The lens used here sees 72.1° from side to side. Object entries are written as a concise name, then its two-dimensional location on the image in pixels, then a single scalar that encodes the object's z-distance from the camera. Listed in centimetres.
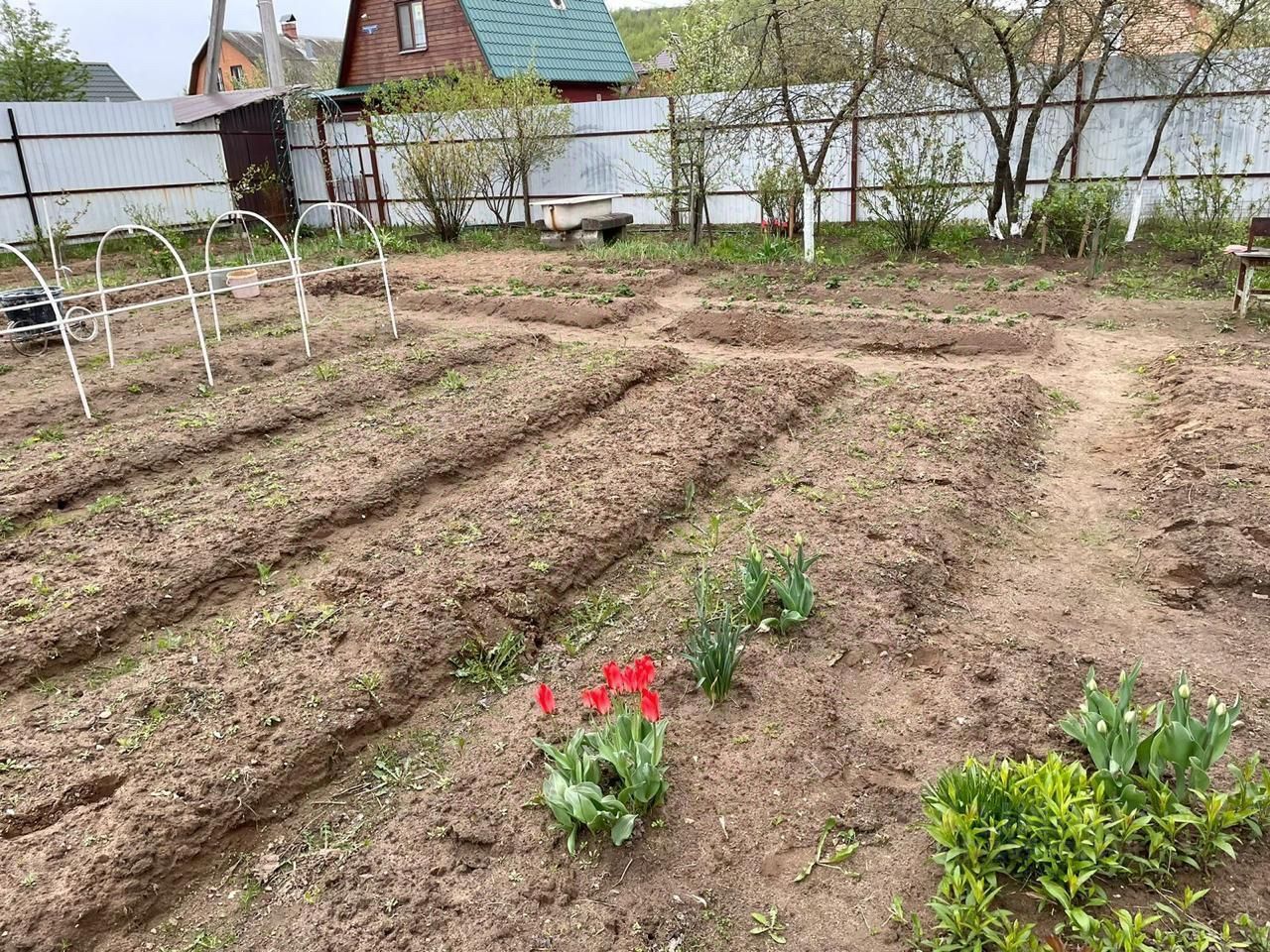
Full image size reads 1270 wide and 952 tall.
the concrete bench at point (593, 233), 1304
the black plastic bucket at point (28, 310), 801
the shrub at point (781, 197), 1178
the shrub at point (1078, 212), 979
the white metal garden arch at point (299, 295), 750
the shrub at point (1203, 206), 926
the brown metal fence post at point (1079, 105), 1116
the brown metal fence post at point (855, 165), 1273
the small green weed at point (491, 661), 331
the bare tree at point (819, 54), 1049
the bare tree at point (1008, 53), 998
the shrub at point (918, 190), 1046
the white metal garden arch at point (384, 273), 744
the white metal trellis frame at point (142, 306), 606
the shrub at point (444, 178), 1420
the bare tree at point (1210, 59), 968
